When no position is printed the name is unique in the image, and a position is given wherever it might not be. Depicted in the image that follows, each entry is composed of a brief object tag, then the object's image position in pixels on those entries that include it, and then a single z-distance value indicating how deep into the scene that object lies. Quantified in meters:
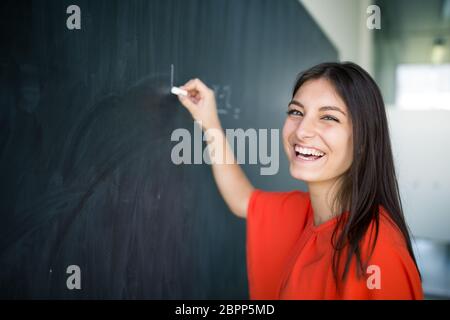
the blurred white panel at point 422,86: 3.23
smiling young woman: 0.82
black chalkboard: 0.71
